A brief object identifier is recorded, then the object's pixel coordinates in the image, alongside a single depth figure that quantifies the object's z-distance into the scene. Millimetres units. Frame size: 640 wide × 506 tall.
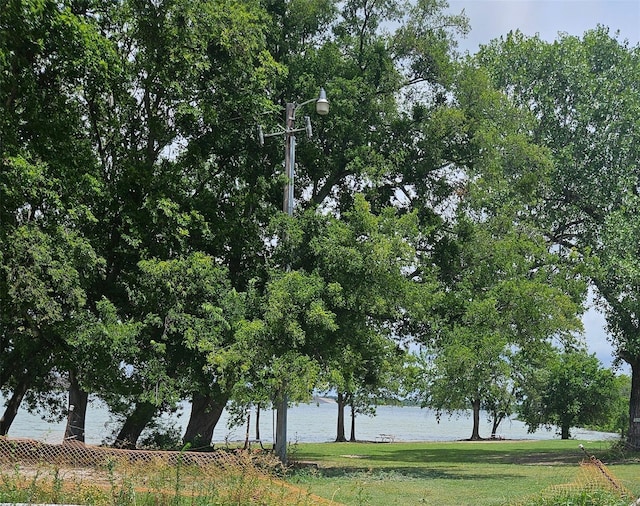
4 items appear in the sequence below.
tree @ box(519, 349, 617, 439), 50438
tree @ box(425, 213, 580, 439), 17766
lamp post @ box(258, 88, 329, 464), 15289
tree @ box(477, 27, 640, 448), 24625
